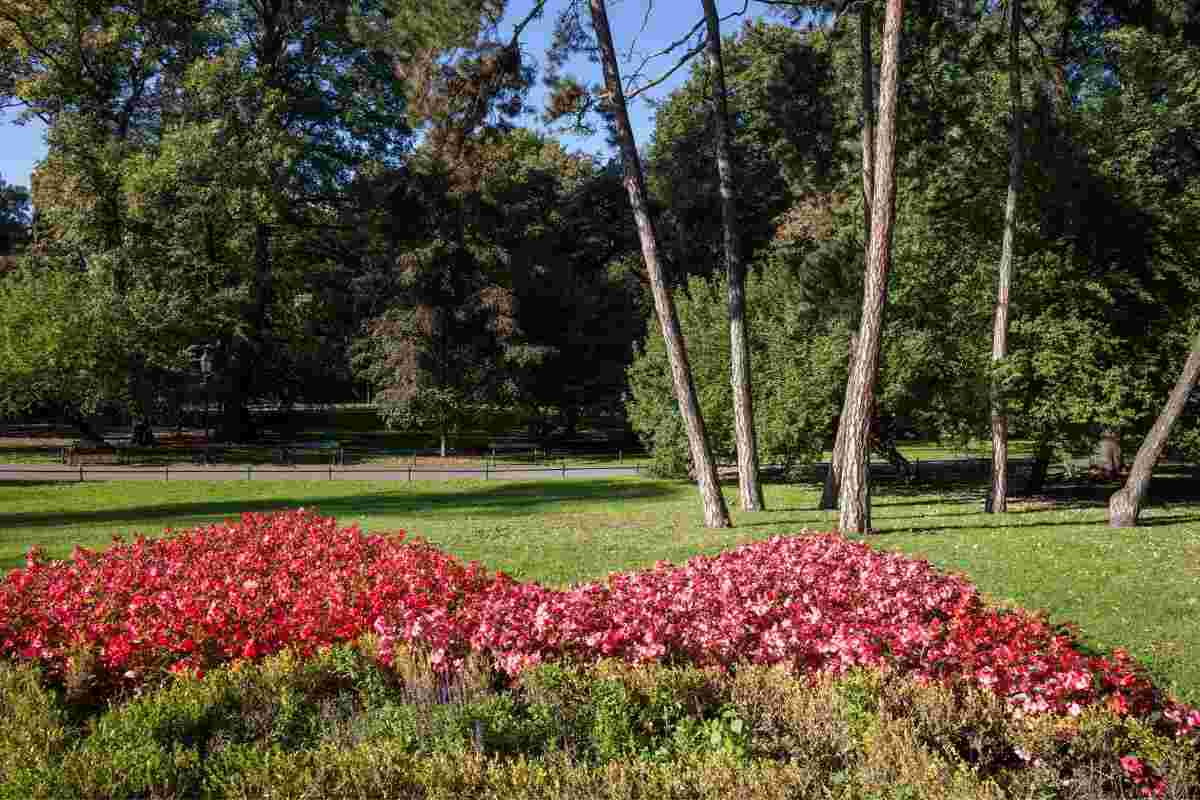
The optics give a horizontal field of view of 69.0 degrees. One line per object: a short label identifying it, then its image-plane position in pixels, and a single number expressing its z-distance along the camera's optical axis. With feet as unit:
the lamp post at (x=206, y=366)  117.70
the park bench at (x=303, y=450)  104.78
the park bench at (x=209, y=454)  100.56
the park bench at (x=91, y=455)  97.64
